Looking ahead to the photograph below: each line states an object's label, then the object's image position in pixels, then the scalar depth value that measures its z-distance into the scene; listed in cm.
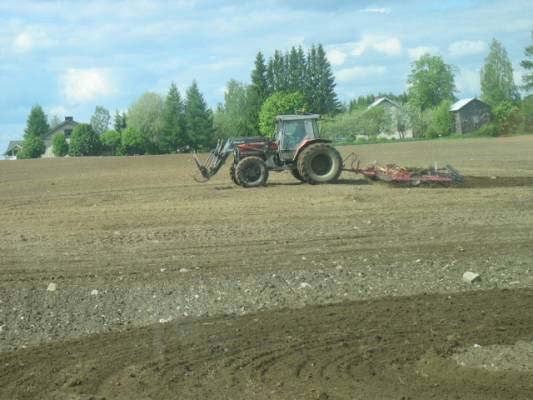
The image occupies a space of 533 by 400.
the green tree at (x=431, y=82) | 13638
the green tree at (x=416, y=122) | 10588
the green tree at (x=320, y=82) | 11006
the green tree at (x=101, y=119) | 15125
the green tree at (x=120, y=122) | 11200
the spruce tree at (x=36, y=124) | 13520
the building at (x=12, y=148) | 13238
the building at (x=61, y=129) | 12212
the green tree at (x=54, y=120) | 17922
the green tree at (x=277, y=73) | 10488
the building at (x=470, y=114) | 10562
